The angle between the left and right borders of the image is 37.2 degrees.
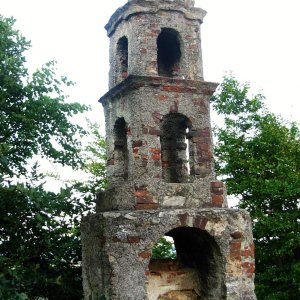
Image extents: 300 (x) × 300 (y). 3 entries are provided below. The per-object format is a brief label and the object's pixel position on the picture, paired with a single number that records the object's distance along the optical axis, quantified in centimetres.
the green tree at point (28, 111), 812
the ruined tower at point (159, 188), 605
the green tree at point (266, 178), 1062
